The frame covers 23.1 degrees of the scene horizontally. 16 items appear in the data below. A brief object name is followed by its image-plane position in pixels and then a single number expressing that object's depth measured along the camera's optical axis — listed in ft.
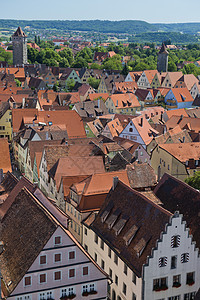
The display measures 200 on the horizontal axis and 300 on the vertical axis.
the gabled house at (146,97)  458.50
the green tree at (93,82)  581.94
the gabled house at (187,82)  548.72
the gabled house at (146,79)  601.62
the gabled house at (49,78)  606.96
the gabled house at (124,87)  521.65
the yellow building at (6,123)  314.55
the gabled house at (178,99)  458.66
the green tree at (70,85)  568.08
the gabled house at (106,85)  546.26
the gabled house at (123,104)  412.77
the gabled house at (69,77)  608.19
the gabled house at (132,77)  627.87
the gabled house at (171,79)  577.84
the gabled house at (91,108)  367.99
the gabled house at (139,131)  286.25
